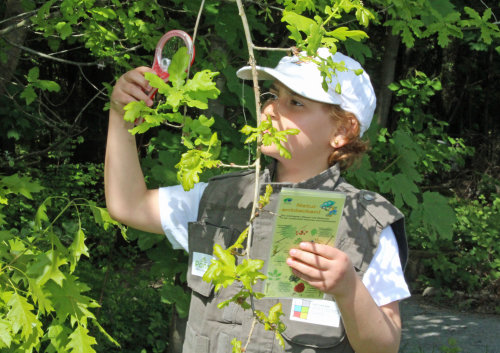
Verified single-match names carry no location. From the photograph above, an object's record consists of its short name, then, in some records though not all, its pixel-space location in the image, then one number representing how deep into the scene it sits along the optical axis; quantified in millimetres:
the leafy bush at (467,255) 7273
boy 1827
